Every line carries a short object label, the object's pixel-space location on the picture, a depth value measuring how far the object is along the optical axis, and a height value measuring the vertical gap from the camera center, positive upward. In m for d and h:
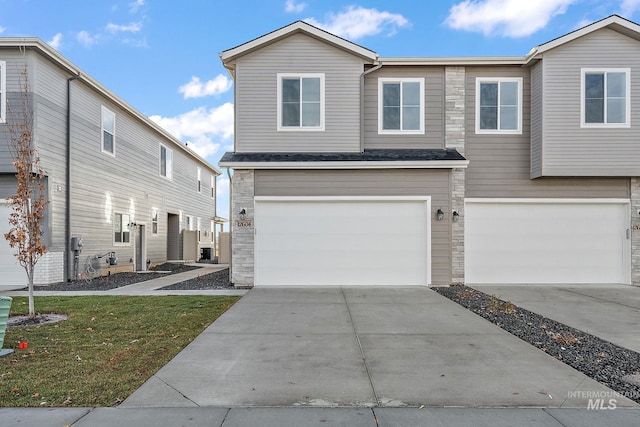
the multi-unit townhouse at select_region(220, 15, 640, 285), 10.16 +1.47
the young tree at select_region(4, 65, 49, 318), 6.60 -0.05
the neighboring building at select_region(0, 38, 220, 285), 10.04 +1.68
